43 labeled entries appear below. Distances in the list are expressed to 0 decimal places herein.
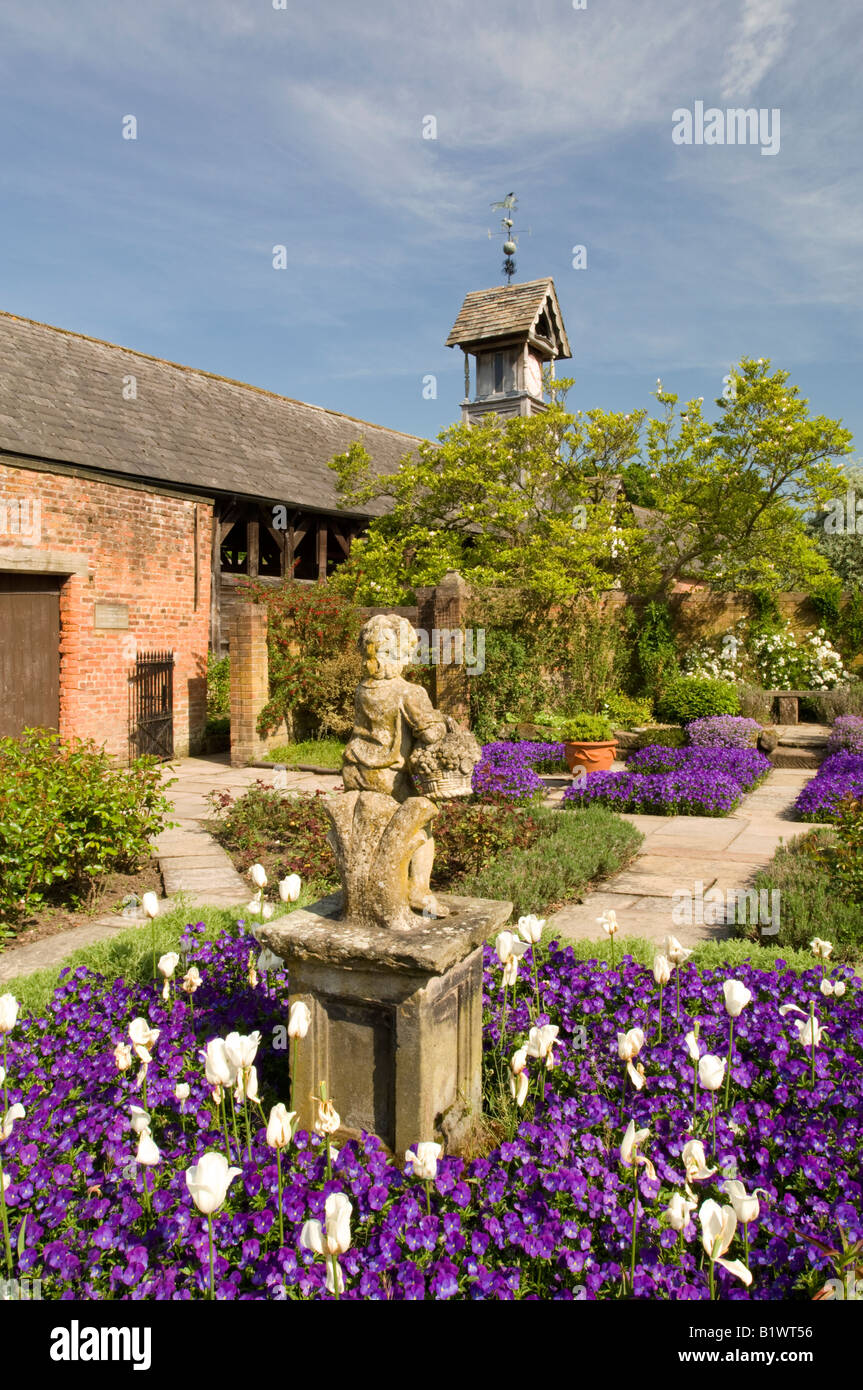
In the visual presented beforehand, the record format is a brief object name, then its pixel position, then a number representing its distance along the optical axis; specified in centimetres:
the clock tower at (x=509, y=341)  2750
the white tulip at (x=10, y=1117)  233
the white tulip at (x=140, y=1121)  219
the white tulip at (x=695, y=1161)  200
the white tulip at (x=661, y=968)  288
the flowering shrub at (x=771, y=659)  1420
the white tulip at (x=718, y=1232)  173
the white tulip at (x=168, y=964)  321
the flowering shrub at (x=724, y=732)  1150
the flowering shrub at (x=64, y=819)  534
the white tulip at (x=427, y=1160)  207
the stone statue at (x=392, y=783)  280
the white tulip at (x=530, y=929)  310
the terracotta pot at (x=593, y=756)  1060
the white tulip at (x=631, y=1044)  245
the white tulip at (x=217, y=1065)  227
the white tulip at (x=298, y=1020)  245
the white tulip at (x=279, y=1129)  209
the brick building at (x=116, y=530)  1074
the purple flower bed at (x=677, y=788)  877
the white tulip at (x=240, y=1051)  231
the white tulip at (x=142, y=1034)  260
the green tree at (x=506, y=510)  1417
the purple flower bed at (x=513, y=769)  780
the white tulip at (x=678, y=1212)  185
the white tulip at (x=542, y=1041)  255
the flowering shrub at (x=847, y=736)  1080
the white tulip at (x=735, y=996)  258
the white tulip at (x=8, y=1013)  264
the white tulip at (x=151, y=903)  355
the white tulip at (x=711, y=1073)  232
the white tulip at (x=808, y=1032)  263
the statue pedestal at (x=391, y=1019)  263
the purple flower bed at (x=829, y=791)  752
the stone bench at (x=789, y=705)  1352
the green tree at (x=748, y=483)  1369
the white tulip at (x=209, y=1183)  181
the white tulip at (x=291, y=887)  351
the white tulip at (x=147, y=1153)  207
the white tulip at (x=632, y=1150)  206
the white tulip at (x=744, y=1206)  178
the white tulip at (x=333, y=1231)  175
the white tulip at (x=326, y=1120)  221
